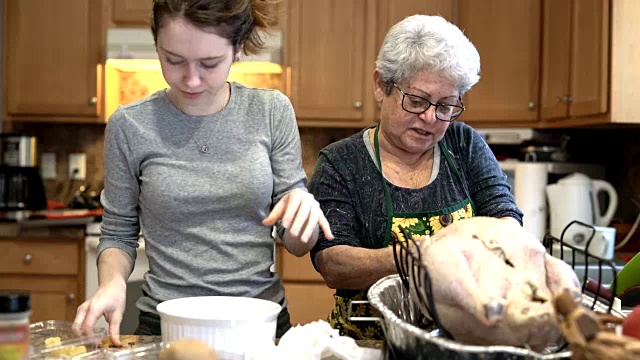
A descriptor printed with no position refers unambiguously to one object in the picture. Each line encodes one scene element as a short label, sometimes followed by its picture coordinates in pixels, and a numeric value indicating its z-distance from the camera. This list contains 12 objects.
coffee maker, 3.13
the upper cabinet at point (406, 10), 3.33
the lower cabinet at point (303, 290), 3.02
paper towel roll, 3.01
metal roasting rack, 0.79
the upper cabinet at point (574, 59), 2.50
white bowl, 0.83
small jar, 0.65
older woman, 1.30
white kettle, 2.87
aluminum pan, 0.69
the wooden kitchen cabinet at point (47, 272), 3.00
